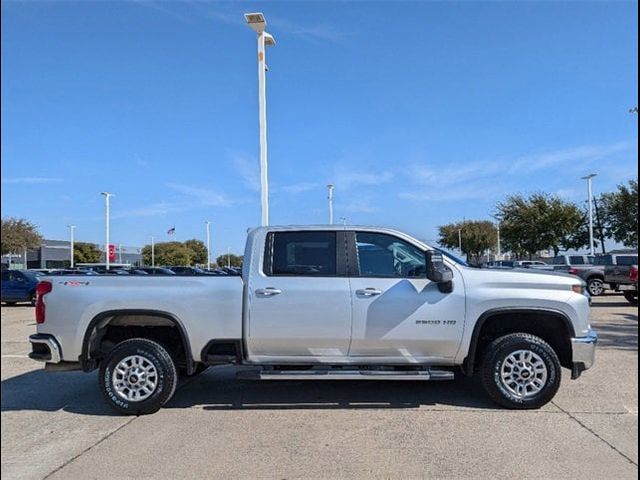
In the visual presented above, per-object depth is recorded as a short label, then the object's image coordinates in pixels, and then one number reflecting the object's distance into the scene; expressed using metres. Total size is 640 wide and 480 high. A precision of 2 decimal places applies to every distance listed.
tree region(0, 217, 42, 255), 41.19
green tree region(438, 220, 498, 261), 76.69
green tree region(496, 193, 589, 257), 46.47
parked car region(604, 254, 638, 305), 18.73
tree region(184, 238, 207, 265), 86.31
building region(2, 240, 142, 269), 72.31
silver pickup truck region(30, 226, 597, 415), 5.97
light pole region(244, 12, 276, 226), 13.60
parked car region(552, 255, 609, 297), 21.89
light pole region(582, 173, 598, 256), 40.38
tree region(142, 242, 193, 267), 74.66
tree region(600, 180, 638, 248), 41.59
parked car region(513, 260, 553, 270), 29.91
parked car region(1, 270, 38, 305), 22.67
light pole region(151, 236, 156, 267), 72.79
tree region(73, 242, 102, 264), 77.62
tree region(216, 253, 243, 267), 98.88
